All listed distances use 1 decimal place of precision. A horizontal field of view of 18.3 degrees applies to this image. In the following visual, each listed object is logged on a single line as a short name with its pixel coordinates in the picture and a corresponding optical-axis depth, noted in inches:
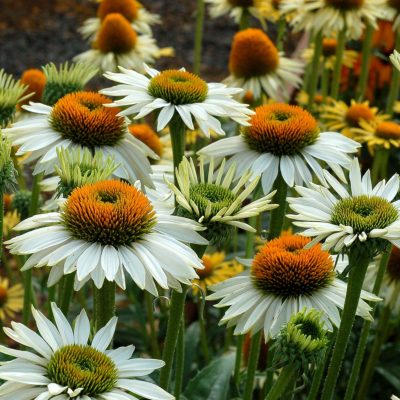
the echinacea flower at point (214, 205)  20.6
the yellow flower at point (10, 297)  33.4
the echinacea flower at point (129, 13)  38.9
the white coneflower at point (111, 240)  19.8
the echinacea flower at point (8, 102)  25.1
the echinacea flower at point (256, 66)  33.5
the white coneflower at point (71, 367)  18.3
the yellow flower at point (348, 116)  34.5
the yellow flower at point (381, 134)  32.4
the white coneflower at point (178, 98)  23.7
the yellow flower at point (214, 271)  32.4
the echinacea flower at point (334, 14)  34.9
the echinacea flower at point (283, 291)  22.2
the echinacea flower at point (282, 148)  24.4
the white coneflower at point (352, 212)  20.7
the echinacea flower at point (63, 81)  26.9
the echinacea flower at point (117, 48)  36.0
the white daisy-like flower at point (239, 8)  37.3
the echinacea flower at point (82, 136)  23.7
